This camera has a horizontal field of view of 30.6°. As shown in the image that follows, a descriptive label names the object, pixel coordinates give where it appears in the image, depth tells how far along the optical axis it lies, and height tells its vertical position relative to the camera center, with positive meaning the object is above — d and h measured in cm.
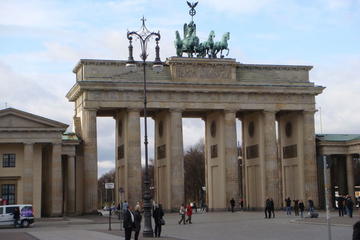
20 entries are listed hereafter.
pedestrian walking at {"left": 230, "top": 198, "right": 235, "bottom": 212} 7325 -8
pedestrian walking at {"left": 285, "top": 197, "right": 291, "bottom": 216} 6279 -53
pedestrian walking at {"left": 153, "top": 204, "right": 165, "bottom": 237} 3644 -75
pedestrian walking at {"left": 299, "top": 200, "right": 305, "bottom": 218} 5419 -49
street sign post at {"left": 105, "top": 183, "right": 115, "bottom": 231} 4638 +140
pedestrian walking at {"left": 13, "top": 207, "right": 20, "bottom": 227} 5094 -60
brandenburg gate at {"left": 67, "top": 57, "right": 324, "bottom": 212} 7394 +988
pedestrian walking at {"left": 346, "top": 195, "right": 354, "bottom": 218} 4911 -38
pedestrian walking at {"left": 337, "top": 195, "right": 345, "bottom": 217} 5322 -48
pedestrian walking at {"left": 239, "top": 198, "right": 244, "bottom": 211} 7830 -23
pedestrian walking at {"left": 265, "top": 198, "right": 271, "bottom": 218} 5651 -35
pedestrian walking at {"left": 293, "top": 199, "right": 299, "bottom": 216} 6068 -63
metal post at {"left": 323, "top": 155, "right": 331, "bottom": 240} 2326 +86
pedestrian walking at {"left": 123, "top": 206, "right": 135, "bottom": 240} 2995 -80
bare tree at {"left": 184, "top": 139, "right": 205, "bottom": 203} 13662 +570
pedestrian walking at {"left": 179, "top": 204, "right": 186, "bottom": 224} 5038 -60
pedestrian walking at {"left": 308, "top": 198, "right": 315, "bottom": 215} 5643 -44
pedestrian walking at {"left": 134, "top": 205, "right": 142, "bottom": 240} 3091 -70
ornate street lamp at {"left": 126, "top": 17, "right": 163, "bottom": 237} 3541 +768
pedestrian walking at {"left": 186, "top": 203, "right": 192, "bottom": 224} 5126 -63
